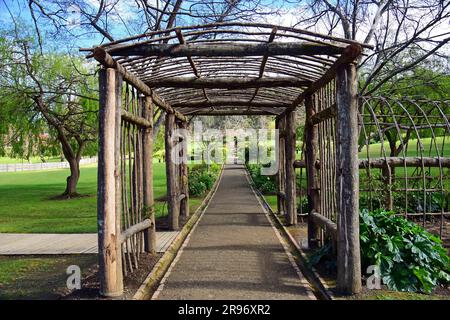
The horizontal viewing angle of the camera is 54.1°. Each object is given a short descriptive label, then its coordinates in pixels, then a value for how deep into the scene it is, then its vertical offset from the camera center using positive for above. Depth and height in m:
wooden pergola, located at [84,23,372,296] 5.18 +0.82
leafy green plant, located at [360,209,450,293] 5.37 -1.25
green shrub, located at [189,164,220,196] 18.78 -0.87
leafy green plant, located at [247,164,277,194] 19.24 -1.03
